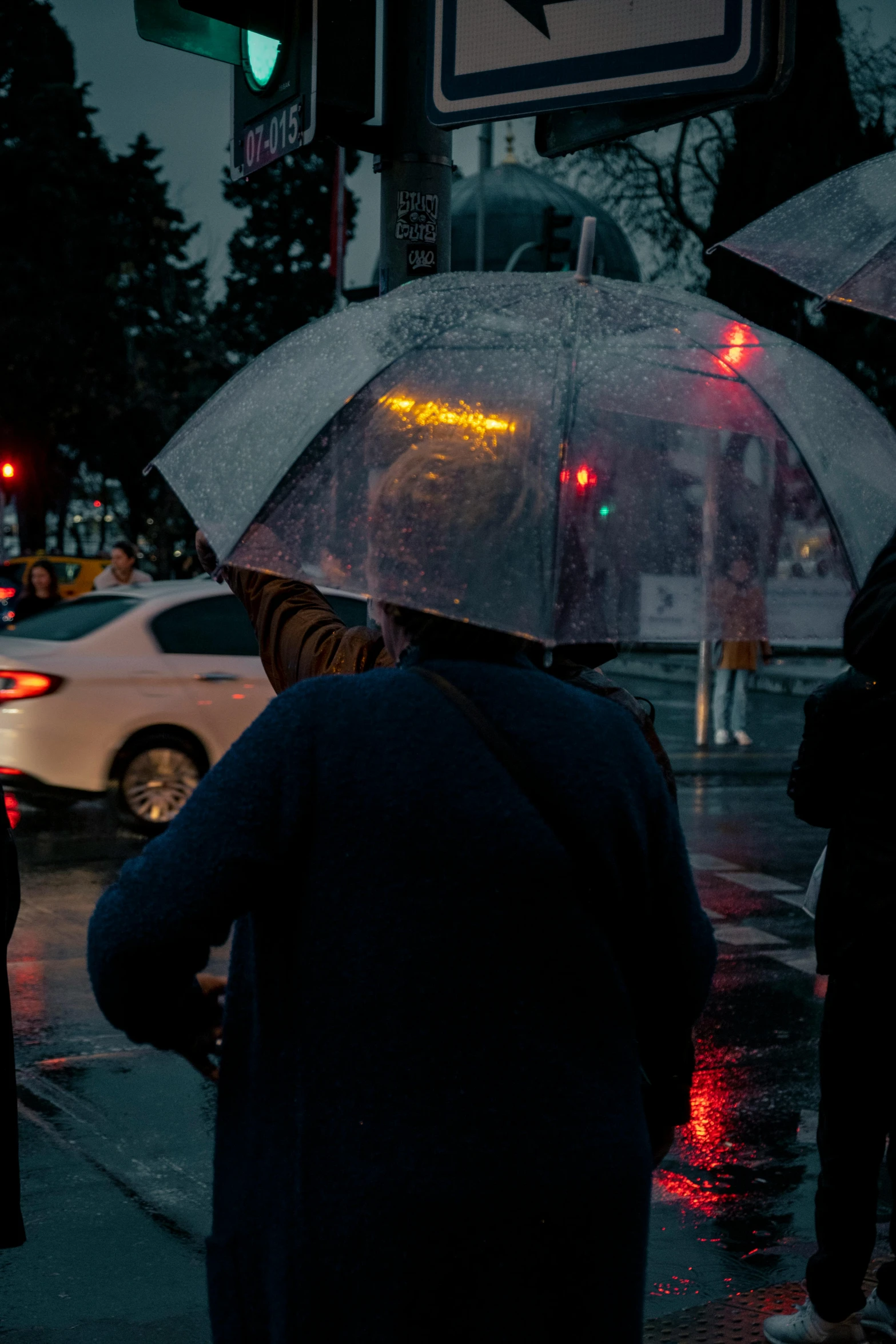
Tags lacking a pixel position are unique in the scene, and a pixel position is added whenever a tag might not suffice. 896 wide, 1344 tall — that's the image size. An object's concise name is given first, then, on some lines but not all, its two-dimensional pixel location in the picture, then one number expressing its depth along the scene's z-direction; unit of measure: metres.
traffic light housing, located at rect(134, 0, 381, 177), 3.85
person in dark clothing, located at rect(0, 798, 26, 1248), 3.22
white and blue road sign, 2.90
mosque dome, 46.41
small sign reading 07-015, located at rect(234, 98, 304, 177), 3.95
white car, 9.91
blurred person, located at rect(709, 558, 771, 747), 15.45
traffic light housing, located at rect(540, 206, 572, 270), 24.19
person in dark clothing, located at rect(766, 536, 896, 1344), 3.38
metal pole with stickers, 3.74
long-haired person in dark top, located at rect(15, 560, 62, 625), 13.98
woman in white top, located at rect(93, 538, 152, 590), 13.65
